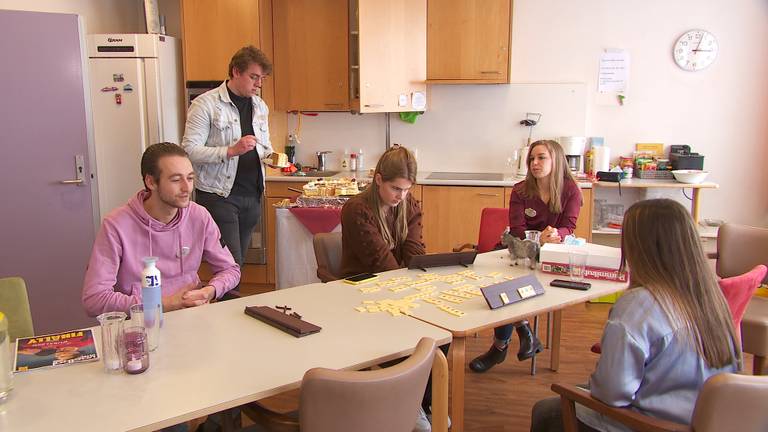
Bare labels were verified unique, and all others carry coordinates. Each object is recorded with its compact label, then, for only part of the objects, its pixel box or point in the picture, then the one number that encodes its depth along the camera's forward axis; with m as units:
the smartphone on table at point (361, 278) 2.35
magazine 1.58
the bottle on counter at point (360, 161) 5.25
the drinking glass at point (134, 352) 1.52
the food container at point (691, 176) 4.37
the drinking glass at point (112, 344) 1.54
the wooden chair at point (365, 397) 1.32
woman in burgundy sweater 3.22
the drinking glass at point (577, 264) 2.48
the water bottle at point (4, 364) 1.39
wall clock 4.66
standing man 3.37
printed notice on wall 4.79
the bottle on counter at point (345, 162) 5.27
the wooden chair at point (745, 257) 2.82
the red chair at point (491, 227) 3.52
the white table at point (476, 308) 1.90
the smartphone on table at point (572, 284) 2.34
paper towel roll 4.72
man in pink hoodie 2.05
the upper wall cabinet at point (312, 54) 4.91
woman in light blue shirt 1.55
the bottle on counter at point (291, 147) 5.25
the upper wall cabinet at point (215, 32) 4.68
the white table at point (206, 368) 1.33
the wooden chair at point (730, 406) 1.36
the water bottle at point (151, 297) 1.70
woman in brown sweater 2.59
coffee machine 4.76
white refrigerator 4.44
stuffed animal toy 2.60
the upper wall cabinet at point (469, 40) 4.68
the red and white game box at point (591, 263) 2.46
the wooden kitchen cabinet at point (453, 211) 4.55
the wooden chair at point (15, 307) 1.93
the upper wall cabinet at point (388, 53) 4.47
